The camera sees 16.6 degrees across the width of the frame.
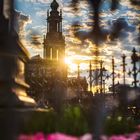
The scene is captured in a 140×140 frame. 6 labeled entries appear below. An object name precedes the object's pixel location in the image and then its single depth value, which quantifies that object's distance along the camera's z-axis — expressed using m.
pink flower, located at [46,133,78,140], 3.84
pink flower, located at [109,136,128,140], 4.31
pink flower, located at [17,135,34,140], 3.89
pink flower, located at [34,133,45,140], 3.92
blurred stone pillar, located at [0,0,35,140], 2.68
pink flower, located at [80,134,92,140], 3.89
